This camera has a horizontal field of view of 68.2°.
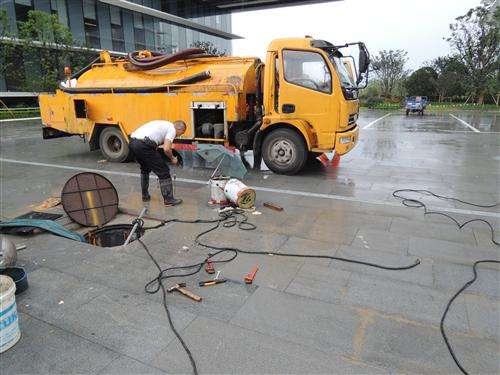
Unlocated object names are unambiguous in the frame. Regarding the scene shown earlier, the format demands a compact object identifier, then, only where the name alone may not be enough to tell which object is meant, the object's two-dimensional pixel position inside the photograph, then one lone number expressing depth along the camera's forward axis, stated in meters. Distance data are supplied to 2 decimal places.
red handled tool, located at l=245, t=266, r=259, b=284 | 3.49
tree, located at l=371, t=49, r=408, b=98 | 38.59
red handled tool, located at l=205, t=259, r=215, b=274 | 3.69
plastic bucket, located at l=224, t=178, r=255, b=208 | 5.52
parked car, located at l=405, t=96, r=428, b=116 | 26.62
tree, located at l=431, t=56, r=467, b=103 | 33.72
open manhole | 4.84
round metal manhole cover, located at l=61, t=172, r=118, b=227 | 5.09
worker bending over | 5.73
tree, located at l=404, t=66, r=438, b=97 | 36.22
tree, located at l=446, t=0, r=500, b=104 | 31.11
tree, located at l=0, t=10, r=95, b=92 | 23.58
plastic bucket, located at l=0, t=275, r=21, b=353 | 2.50
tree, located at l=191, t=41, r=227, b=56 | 37.78
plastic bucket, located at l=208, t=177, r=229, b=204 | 5.80
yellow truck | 7.40
